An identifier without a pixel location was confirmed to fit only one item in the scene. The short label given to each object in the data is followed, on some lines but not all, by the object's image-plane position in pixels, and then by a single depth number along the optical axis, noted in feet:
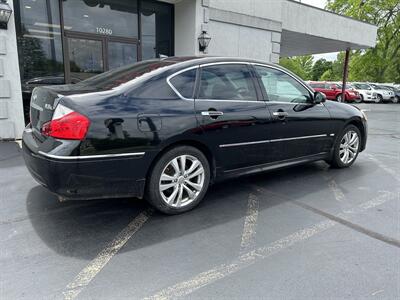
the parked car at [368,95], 88.73
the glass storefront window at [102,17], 27.25
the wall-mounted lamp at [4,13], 20.81
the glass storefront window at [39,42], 25.18
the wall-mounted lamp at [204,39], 29.96
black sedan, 9.57
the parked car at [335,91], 82.94
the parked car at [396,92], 92.89
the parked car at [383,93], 89.76
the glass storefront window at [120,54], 29.66
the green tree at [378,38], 109.29
